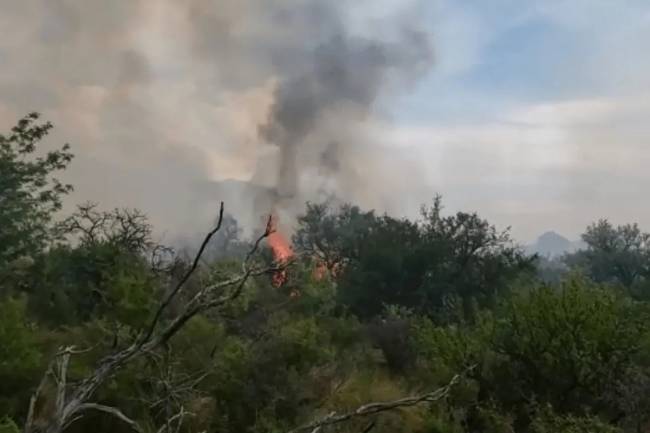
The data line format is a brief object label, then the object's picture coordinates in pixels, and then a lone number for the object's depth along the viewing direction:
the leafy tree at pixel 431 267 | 39.28
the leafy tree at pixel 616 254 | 61.09
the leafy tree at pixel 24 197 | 26.72
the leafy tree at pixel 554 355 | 16.14
